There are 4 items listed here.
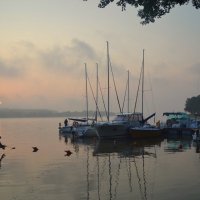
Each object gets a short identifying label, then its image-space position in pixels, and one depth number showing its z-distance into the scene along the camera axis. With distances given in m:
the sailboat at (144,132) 63.69
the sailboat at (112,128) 64.19
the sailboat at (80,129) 71.12
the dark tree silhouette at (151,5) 13.62
